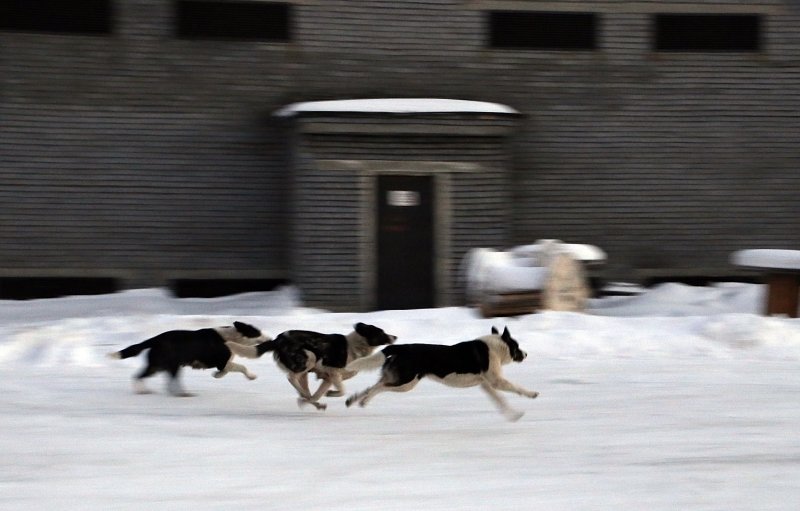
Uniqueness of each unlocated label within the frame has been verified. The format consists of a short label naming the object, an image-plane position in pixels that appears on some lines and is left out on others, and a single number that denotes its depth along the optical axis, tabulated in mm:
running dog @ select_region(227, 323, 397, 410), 16812
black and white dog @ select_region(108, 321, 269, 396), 18187
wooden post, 29609
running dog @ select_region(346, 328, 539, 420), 15844
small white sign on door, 33969
